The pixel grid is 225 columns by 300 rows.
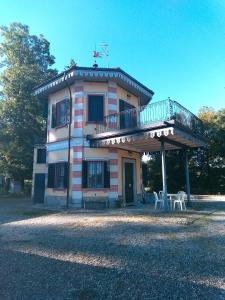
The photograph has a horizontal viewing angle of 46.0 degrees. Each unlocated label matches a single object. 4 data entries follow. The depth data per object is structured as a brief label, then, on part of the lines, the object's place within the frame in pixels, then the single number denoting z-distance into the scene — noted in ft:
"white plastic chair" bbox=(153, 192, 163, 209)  44.13
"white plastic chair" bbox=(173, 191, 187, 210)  42.80
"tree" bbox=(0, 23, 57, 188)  79.66
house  47.17
